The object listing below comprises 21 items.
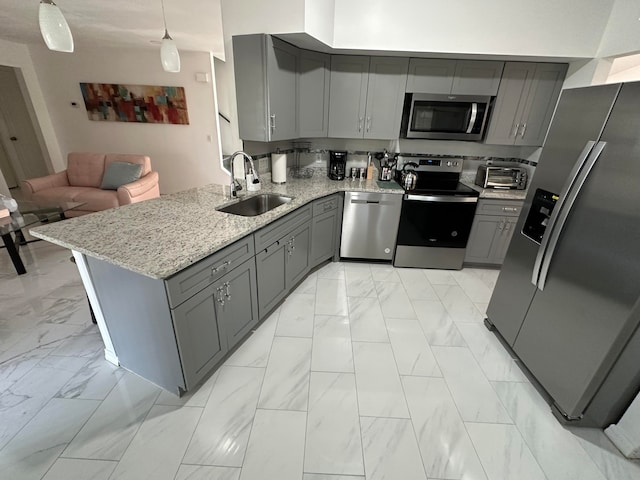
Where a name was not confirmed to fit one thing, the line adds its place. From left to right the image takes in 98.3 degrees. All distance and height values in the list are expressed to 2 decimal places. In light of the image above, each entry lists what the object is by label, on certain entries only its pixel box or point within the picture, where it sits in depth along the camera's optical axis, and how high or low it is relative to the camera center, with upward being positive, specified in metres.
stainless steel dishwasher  2.93 -0.96
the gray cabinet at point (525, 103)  2.75 +0.33
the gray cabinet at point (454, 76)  2.74 +0.53
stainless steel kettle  2.94 -0.48
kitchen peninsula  1.38 -0.80
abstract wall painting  4.97 +0.28
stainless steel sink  2.37 -0.65
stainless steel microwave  2.80 +0.17
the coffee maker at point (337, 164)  3.16 -0.38
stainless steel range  2.85 -0.81
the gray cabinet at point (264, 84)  2.16 +0.32
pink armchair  3.85 -0.94
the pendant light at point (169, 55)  2.54 +0.57
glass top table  2.65 -0.97
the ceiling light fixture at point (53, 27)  1.58 +0.48
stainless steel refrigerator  1.28 -0.58
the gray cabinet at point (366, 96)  2.78 +0.33
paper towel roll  2.82 -0.40
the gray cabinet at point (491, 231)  2.91 -0.97
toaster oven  3.11 -0.43
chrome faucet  2.27 -0.47
